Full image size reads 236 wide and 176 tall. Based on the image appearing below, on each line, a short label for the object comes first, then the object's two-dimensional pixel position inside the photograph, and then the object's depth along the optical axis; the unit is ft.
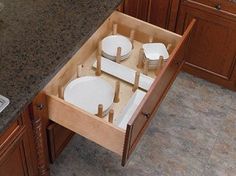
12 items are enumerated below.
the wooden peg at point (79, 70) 5.22
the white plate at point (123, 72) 5.17
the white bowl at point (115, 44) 5.61
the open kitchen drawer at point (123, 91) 4.45
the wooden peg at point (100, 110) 4.72
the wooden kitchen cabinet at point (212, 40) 6.26
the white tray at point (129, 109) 4.90
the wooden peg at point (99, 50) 5.50
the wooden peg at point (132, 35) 5.61
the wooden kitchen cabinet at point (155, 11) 6.64
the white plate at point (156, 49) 5.56
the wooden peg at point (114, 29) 5.70
